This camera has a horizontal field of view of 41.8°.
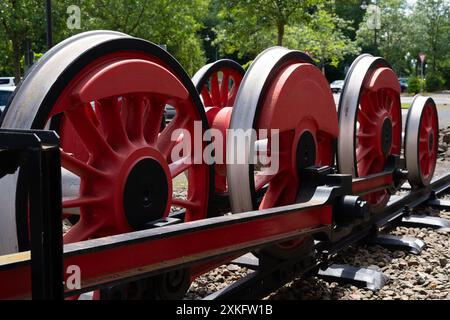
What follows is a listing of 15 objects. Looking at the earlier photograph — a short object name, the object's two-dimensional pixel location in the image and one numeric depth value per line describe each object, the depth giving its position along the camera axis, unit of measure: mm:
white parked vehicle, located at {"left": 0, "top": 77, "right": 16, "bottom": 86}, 31134
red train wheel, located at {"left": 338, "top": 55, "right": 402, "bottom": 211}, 4965
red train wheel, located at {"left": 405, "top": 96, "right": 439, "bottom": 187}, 6379
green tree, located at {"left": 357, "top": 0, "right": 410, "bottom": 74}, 50344
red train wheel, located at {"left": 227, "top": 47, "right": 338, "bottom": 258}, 3570
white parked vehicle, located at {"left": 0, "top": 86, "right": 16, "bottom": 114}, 12363
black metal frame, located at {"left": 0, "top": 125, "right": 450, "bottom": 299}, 1636
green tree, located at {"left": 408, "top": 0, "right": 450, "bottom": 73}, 49562
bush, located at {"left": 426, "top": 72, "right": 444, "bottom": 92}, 48250
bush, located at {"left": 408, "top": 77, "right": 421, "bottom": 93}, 40750
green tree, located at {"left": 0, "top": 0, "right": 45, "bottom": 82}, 17562
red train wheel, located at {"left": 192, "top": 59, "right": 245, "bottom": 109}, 5098
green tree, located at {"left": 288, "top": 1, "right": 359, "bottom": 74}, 19172
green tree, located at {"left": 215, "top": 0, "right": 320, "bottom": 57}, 15750
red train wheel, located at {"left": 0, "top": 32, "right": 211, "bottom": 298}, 2584
